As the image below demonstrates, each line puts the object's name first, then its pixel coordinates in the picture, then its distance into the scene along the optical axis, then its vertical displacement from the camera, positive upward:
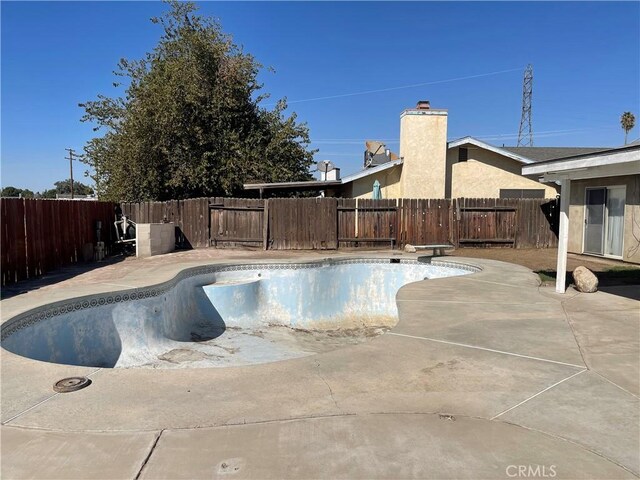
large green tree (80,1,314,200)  21.39 +4.51
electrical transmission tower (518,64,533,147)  45.69 +12.94
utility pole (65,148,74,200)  61.10 +8.44
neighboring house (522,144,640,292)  7.83 +0.34
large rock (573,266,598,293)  8.64 -1.20
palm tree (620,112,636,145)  44.47 +10.08
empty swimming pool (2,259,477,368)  7.52 -2.18
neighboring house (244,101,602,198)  20.25 +2.37
